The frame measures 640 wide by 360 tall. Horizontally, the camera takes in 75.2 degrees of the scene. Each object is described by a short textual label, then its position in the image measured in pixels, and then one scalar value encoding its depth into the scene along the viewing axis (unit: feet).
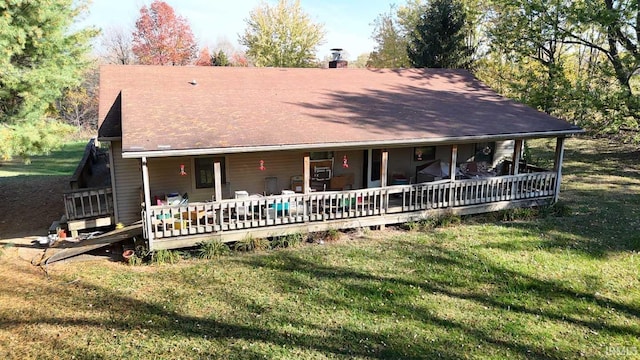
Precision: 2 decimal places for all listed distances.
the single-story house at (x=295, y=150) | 34.22
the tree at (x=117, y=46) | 157.79
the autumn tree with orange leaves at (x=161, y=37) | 139.13
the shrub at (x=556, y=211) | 44.80
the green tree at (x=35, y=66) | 32.35
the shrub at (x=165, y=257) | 32.48
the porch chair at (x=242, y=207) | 34.96
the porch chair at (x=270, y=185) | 42.01
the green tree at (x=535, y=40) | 70.69
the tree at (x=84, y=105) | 116.06
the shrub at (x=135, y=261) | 32.22
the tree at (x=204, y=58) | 143.63
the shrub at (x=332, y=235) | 37.29
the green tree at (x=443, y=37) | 84.48
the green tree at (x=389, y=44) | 124.38
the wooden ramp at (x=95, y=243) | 32.22
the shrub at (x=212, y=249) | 33.58
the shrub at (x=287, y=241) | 35.86
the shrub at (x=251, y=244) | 34.88
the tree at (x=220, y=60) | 123.95
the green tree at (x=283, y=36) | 110.01
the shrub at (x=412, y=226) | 40.11
